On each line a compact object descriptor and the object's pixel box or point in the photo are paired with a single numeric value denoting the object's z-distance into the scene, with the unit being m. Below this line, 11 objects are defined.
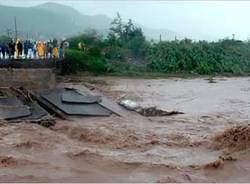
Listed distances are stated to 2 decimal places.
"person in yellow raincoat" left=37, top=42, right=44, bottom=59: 19.25
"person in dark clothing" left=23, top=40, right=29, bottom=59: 18.86
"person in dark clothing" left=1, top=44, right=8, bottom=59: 17.88
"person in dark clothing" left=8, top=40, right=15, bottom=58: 18.02
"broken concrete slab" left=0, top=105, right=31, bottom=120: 12.10
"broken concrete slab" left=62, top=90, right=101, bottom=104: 14.02
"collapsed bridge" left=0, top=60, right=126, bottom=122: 12.54
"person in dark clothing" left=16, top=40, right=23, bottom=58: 18.27
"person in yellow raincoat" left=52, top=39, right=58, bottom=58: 20.08
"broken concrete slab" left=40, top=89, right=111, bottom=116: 13.30
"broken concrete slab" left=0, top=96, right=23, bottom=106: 12.84
